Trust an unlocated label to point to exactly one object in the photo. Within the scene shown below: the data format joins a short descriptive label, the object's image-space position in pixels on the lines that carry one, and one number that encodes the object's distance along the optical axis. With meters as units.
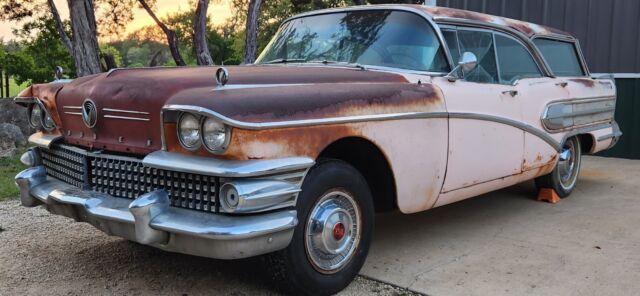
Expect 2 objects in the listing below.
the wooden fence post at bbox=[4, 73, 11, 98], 17.48
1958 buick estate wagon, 2.76
